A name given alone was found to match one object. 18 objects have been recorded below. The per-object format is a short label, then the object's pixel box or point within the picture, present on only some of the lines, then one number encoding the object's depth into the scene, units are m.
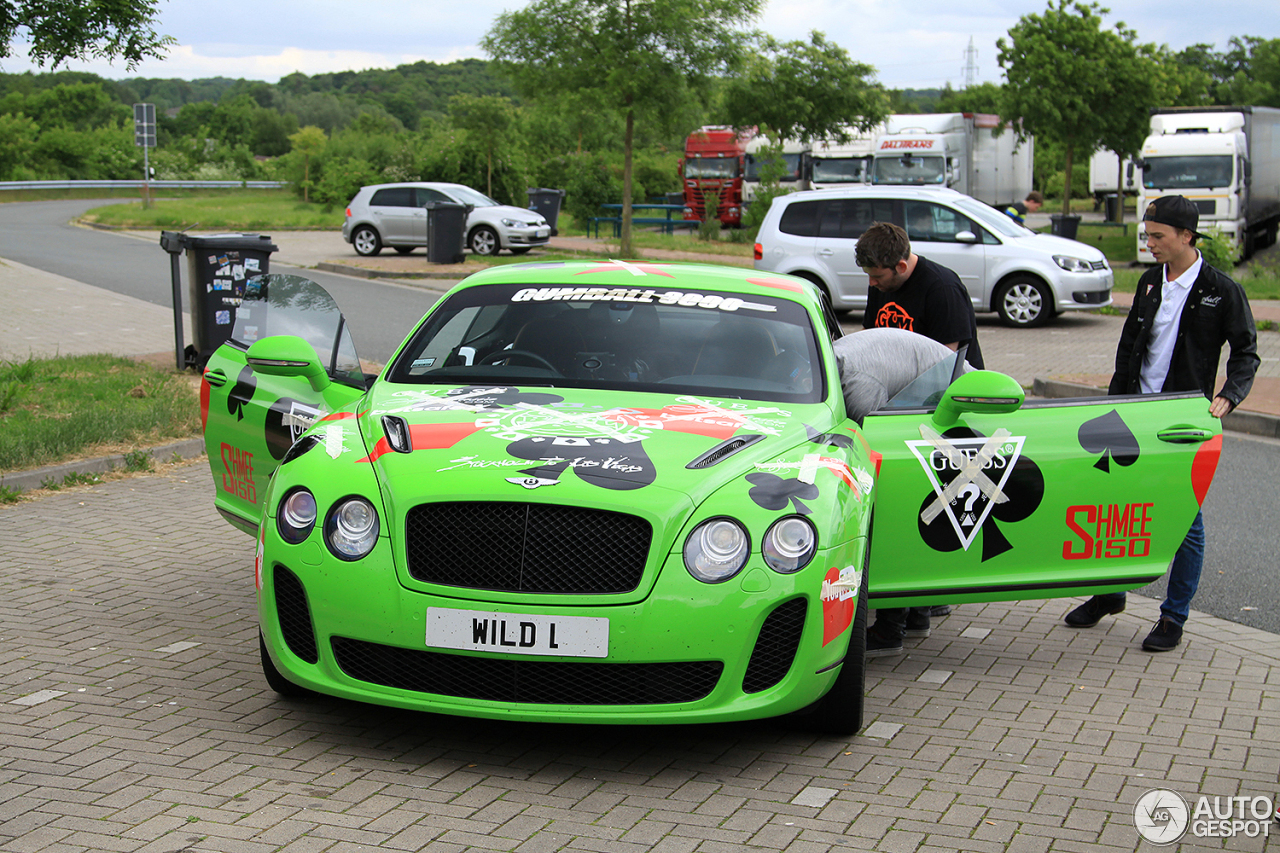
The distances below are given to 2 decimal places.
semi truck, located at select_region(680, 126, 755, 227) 41.72
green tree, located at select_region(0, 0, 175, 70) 10.23
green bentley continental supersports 3.68
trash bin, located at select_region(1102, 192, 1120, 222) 43.75
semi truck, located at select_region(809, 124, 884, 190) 37.03
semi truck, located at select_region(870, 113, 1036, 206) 33.72
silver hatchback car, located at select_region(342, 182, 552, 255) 27.22
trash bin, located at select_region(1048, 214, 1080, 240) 28.23
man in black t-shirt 5.82
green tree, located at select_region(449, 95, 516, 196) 40.06
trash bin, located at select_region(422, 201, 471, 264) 24.64
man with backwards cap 5.28
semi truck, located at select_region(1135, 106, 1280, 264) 27.00
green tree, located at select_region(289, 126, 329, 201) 48.75
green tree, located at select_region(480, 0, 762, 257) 25.28
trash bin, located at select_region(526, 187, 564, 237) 33.44
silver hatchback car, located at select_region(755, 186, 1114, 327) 17.39
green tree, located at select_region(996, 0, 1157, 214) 34.59
